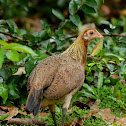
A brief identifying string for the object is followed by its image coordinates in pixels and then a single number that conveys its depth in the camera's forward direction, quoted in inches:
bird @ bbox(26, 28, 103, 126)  299.8
